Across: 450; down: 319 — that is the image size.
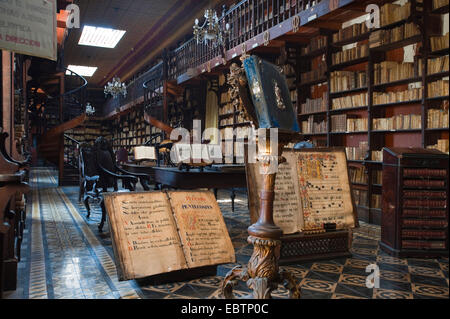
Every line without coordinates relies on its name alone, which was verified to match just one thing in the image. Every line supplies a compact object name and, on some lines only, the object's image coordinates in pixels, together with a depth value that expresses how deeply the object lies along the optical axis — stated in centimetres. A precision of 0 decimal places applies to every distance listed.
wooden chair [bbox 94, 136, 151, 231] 500
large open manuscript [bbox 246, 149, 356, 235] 321
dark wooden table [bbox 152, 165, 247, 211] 401
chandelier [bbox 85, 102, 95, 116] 1735
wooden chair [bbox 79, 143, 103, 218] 533
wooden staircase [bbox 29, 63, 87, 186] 1122
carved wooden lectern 198
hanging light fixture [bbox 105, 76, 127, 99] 1361
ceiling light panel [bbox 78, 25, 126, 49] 1252
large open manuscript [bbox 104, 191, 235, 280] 260
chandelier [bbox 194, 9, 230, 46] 642
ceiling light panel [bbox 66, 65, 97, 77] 1742
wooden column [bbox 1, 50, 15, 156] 305
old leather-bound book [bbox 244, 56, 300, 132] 196
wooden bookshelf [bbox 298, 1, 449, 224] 478
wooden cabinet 354
